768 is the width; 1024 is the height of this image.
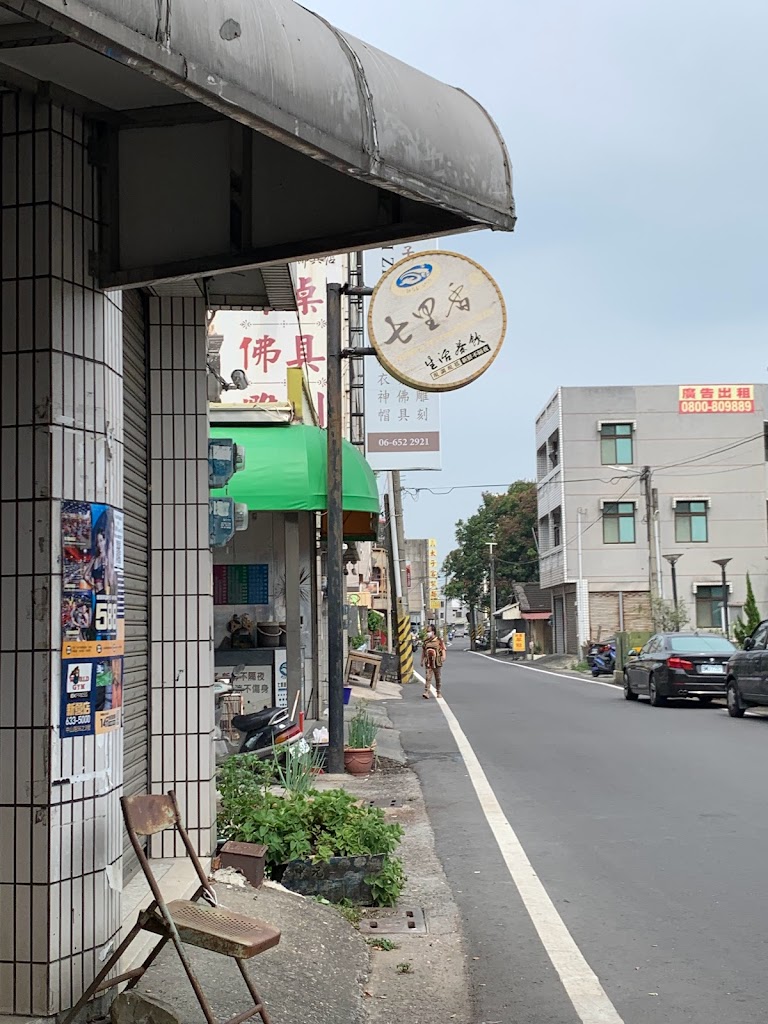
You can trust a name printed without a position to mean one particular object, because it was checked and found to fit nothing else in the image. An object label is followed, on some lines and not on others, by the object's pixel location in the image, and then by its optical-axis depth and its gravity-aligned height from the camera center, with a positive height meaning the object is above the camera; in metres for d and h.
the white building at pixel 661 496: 51.06 +4.86
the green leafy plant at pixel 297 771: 8.34 -1.24
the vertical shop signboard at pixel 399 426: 24.78 +3.93
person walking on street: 27.11 -1.16
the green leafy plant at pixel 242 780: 7.71 -1.21
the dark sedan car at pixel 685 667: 22.23 -1.25
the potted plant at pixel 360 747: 12.60 -1.53
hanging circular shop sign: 9.26 +2.38
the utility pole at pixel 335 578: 12.47 +0.34
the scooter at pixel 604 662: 40.78 -2.05
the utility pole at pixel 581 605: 52.88 -0.02
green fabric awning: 12.33 +1.51
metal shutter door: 6.88 +0.35
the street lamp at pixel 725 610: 37.34 -0.29
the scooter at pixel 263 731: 11.23 -1.19
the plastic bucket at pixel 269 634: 14.14 -0.30
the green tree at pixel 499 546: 86.00 +4.70
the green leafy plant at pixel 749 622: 35.41 -0.62
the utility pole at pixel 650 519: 39.31 +2.97
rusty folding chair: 4.23 -1.22
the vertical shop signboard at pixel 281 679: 13.58 -0.83
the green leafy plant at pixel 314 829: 7.05 -1.38
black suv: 18.69 -1.21
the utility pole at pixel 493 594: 82.75 +0.89
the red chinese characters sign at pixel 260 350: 16.12 +3.71
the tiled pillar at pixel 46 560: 4.42 +0.21
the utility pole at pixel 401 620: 30.57 -0.36
